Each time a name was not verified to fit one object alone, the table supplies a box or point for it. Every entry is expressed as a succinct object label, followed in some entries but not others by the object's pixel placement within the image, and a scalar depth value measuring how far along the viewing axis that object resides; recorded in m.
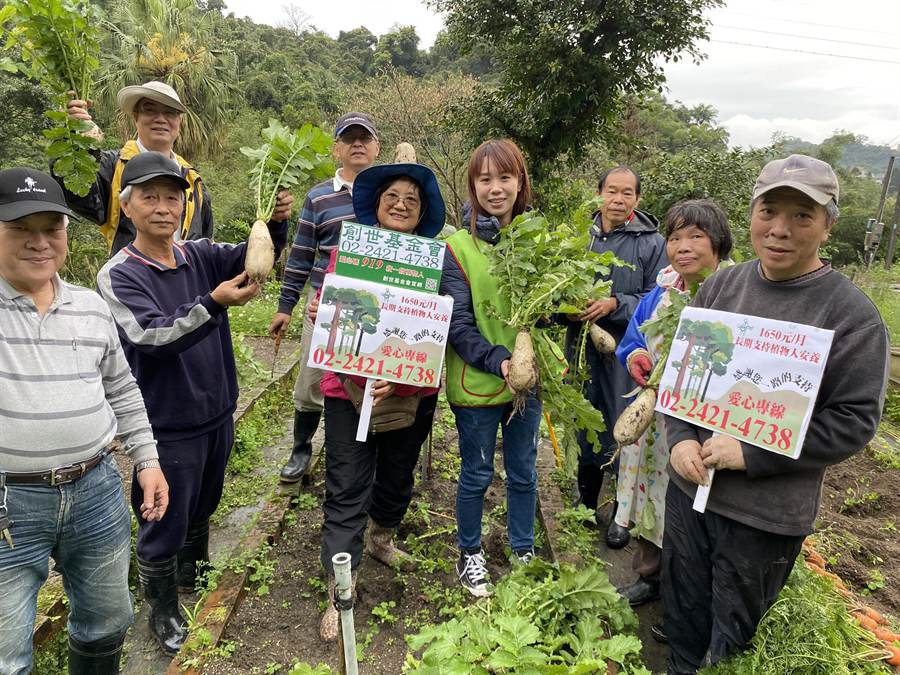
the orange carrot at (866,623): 2.62
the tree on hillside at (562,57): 8.17
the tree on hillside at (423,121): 12.50
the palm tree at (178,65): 14.05
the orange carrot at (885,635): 2.56
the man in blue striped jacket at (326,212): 3.60
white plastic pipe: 1.63
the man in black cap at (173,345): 2.26
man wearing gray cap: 1.72
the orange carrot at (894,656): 2.41
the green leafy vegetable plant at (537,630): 1.75
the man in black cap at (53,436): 1.77
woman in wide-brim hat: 2.65
